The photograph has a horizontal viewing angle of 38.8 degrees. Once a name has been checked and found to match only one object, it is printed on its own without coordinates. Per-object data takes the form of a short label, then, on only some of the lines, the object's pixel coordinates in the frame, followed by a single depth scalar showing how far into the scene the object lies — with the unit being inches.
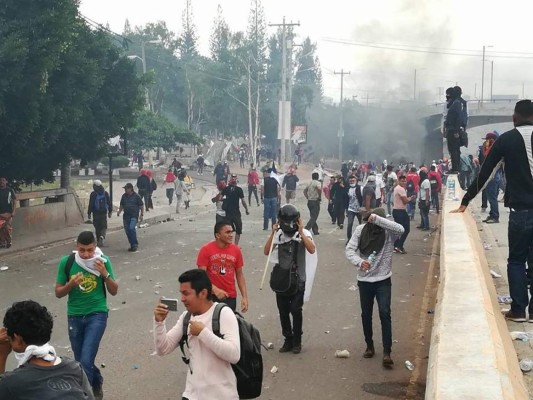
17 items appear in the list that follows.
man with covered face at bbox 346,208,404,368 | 296.7
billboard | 2383.1
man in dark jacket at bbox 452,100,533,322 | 239.8
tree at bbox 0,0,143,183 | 622.2
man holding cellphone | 163.9
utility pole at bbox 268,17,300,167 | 1889.8
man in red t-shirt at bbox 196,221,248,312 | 286.5
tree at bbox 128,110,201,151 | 1964.8
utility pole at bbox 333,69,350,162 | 2897.4
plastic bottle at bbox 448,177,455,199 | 718.5
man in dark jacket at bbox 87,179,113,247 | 671.1
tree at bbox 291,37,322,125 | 3211.1
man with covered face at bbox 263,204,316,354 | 315.3
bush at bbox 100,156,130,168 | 2099.0
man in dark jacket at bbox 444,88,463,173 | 523.8
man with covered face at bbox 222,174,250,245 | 626.2
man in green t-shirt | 246.8
